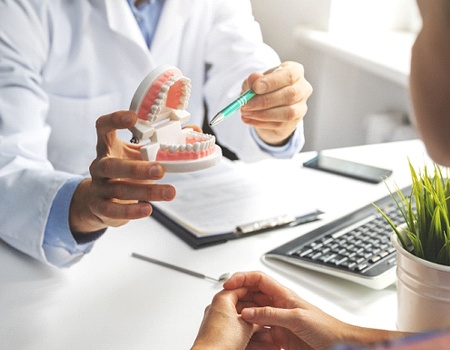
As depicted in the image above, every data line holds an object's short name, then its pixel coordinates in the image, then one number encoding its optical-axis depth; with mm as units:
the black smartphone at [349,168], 1122
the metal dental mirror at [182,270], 802
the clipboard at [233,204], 912
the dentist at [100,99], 775
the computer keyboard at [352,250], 770
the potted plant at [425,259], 619
